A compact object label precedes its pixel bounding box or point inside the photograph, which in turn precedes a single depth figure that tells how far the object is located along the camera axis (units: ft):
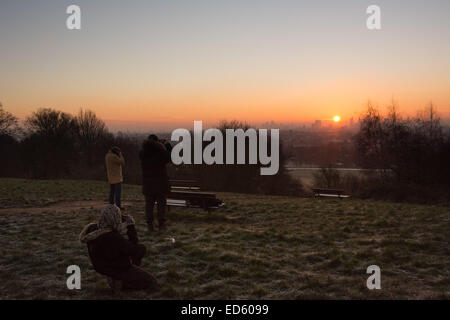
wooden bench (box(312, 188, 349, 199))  52.07
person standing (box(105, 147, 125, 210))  33.24
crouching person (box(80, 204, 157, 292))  14.56
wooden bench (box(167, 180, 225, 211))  35.19
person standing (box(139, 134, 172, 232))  26.30
